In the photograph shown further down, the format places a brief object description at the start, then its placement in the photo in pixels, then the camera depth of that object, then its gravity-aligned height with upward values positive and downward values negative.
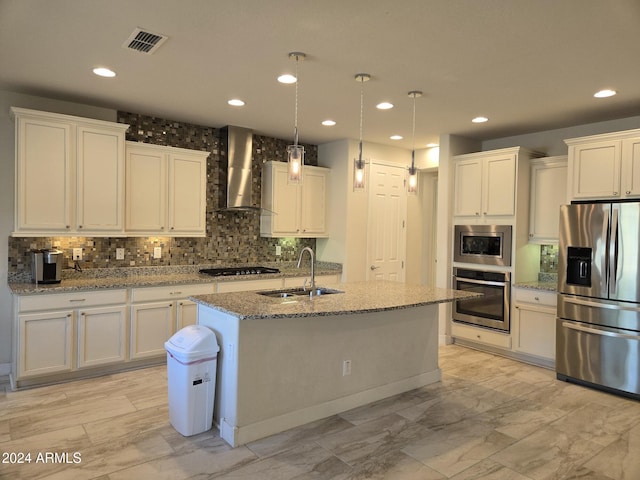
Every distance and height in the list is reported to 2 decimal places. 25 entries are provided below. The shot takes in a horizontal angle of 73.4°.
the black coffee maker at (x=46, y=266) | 3.89 -0.32
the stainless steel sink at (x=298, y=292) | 3.60 -0.49
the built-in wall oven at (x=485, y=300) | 4.98 -0.73
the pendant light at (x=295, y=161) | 3.07 +0.53
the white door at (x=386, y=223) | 6.09 +0.20
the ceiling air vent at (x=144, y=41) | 2.74 +1.27
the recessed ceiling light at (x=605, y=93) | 3.70 +1.29
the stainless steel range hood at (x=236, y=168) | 5.19 +0.81
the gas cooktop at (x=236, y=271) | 4.97 -0.44
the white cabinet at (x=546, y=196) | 4.80 +0.50
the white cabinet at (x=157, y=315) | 4.26 -0.85
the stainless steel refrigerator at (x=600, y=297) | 3.81 -0.52
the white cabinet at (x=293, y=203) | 5.62 +0.43
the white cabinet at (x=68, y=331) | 3.68 -0.91
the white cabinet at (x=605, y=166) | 3.99 +0.72
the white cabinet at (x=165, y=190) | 4.49 +0.47
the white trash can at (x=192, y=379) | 2.94 -1.01
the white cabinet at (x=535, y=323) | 4.59 -0.92
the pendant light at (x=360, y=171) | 3.31 +0.51
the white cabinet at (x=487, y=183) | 4.92 +0.67
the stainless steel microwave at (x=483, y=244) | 4.98 -0.07
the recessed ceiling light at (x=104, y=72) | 3.37 +1.28
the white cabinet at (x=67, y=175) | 3.79 +0.53
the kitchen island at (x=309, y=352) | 2.90 -0.91
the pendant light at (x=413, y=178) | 3.45 +0.48
